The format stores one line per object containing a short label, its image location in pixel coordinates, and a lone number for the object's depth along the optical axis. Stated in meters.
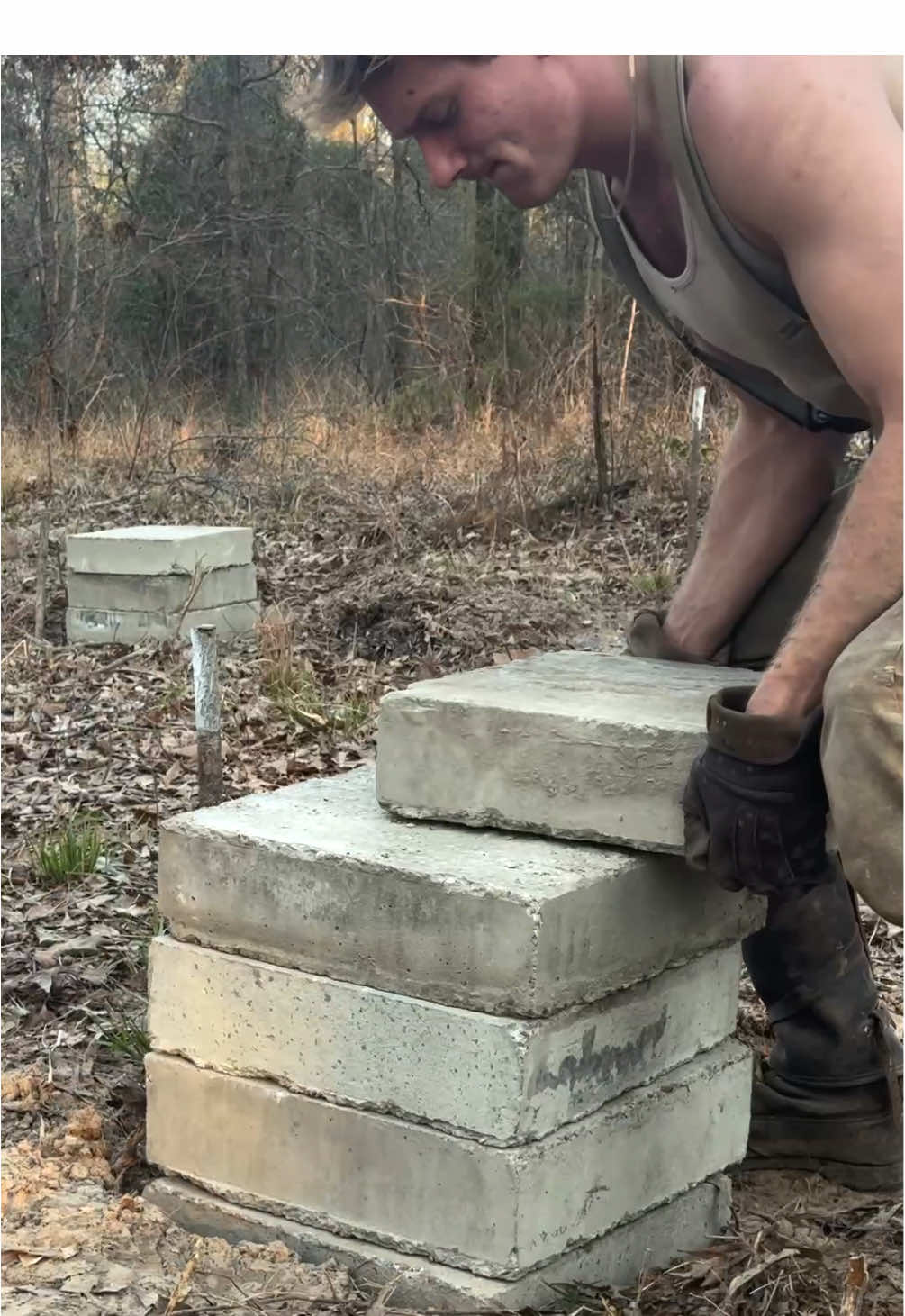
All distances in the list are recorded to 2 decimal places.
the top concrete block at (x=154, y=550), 6.92
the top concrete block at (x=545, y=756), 2.19
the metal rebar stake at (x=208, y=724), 3.56
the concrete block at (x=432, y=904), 2.09
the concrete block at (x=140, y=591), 6.95
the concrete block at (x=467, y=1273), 2.14
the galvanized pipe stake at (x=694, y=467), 6.97
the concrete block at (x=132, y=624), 6.94
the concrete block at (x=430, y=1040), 2.10
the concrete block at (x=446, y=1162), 2.12
